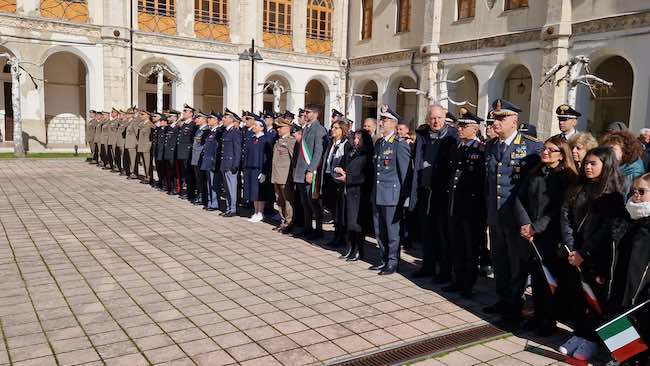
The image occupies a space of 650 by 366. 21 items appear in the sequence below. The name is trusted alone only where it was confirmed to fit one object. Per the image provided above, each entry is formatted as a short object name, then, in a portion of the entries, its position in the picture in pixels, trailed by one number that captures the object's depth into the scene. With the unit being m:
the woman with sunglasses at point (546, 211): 4.09
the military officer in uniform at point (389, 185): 5.95
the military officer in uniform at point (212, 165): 9.34
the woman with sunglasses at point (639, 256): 3.34
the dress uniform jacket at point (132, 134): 13.10
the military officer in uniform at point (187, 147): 10.38
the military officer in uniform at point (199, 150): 9.88
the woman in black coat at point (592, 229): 3.66
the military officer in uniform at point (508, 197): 4.48
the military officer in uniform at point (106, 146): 15.16
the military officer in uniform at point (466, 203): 5.12
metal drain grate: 3.69
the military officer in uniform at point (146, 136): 12.39
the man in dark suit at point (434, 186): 5.61
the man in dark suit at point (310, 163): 7.48
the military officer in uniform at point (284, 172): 7.94
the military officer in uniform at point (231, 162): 8.94
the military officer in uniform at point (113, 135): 14.46
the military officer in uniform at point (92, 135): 16.56
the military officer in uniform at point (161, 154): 11.26
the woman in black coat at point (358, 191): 6.46
